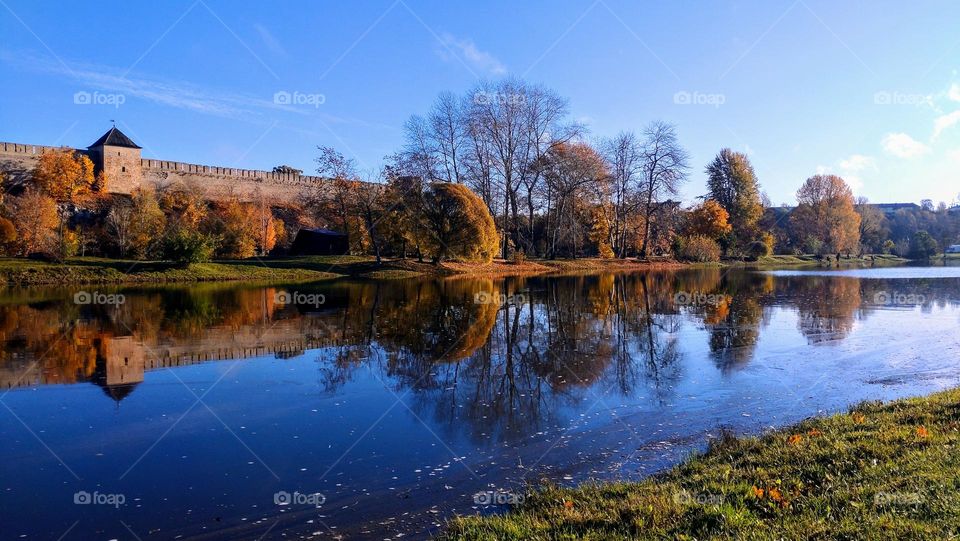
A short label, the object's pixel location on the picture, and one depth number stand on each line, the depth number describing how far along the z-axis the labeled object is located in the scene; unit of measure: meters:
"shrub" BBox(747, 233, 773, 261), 71.12
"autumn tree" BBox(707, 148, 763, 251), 72.75
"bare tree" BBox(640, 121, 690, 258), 58.06
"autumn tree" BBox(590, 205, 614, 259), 63.16
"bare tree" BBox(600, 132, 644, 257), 59.44
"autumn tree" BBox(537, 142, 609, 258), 52.97
